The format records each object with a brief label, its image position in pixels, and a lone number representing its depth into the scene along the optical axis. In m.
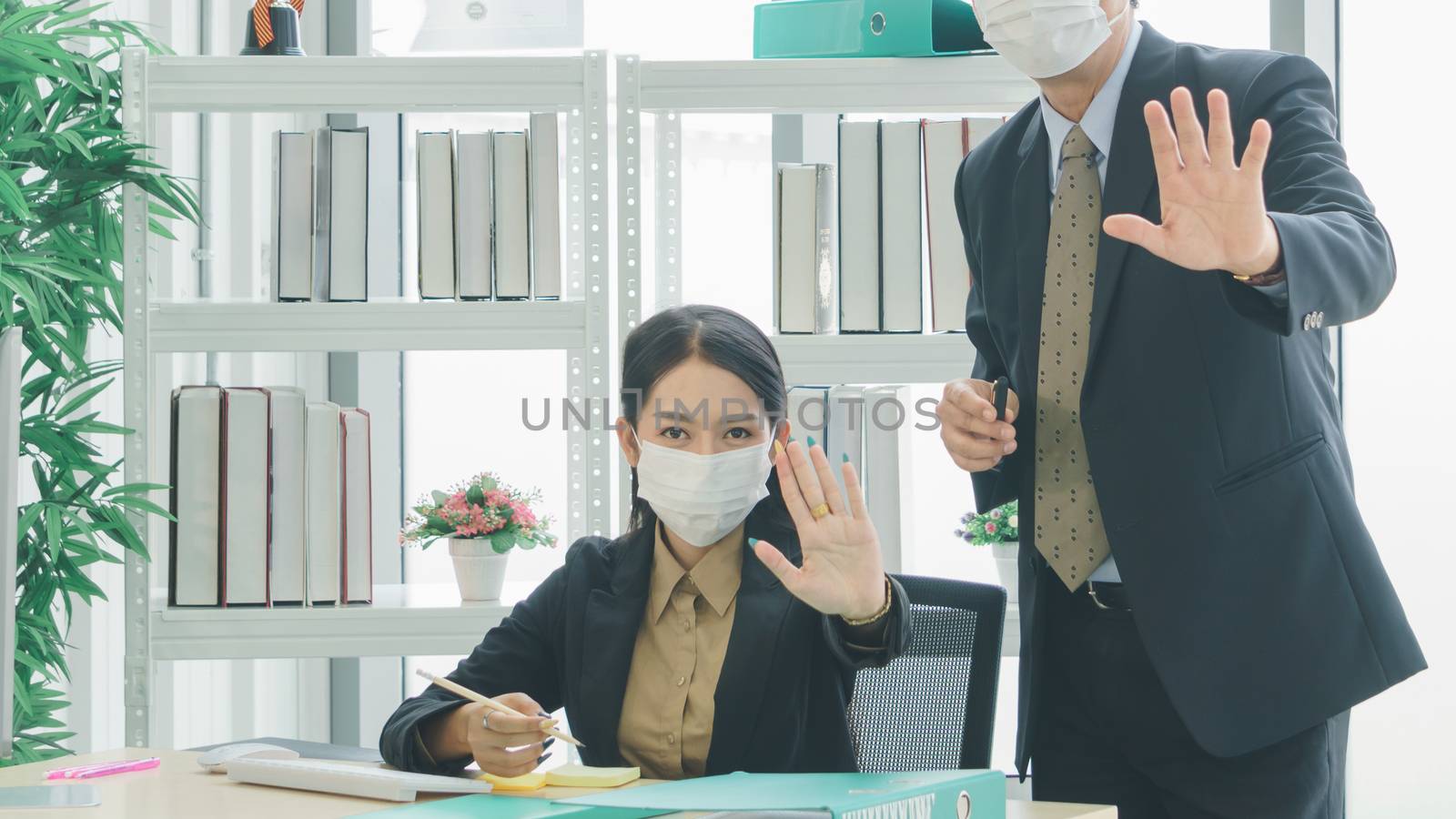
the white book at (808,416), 2.06
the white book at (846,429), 2.06
